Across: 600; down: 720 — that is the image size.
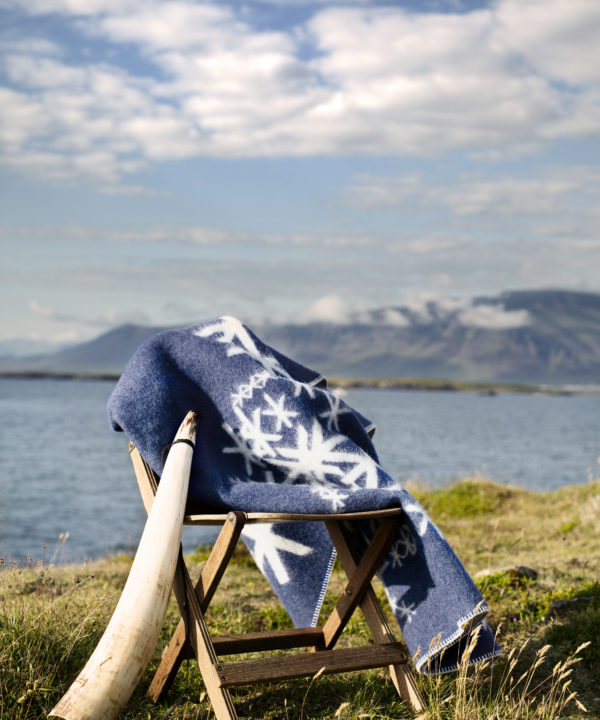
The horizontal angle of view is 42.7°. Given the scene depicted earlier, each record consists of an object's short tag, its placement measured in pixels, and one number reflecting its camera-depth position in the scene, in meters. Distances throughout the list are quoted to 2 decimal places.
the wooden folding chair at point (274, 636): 3.87
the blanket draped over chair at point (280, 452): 4.25
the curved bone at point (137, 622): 3.51
